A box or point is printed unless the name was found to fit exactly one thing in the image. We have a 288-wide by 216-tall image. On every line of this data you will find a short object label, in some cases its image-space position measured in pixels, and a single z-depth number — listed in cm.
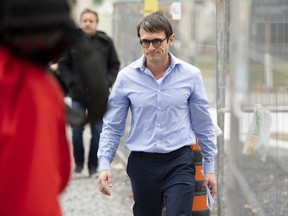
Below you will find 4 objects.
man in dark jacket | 1743
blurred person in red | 439
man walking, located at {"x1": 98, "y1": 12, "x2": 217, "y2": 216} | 908
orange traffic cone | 978
